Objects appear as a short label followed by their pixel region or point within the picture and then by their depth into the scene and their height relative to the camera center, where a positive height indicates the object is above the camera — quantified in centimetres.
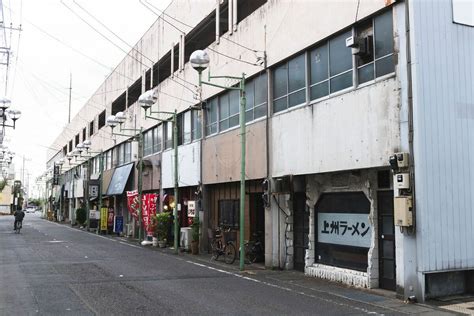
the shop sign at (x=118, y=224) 3334 -146
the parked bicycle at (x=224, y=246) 1755 -156
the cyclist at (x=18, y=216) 3384 -91
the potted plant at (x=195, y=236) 2005 -137
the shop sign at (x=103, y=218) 3509 -110
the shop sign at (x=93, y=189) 3862 +101
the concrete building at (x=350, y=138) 1023 +159
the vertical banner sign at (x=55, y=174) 6356 +358
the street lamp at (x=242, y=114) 1496 +269
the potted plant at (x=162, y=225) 2327 -106
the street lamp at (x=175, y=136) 1992 +273
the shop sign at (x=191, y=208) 2146 -29
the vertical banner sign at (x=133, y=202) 2833 +0
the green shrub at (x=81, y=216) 4462 -122
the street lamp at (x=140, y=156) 2619 +250
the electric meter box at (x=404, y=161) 1016 +80
